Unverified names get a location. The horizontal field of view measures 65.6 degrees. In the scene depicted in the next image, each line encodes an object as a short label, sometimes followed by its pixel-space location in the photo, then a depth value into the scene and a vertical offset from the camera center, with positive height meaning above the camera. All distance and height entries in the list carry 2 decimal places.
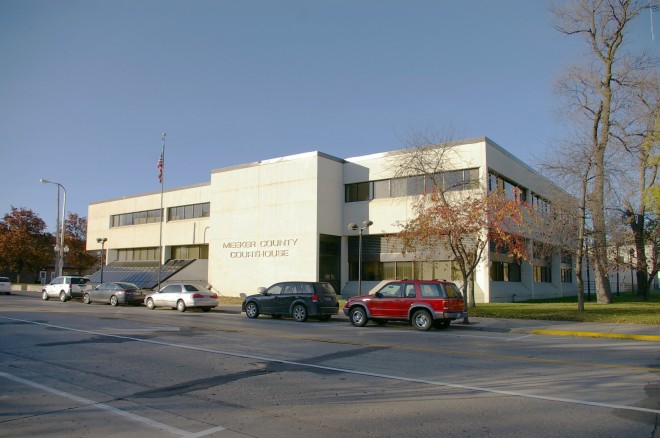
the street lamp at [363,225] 26.16 +2.07
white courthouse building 33.25 +3.17
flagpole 36.16 +6.90
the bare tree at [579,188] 23.97 +3.99
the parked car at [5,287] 43.78 -1.96
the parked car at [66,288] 34.66 -1.60
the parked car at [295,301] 20.80 -1.51
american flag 36.16 +6.75
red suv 17.31 -1.35
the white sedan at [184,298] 25.86 -1.70
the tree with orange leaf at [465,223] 21.66 +1.87
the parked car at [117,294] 30.03 -1.74
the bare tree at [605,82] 30.92 +11.52
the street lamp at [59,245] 44.21 +1.72
